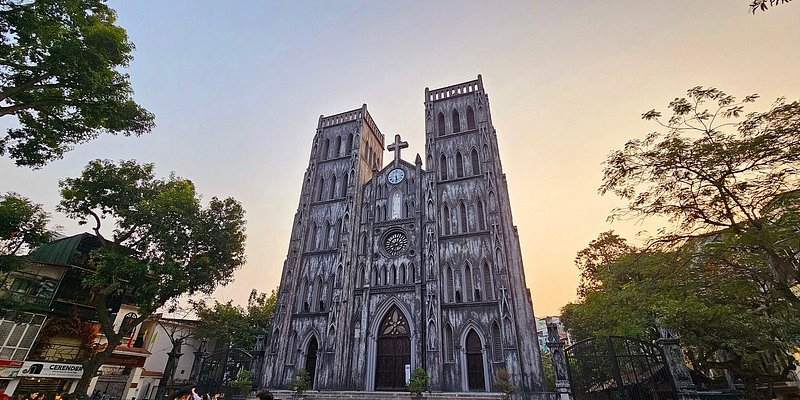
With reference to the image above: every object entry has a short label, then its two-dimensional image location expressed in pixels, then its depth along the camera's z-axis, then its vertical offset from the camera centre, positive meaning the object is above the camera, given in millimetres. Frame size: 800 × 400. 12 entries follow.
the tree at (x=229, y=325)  25594 +3740
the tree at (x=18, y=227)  13258 +5487
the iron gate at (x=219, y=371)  16719 +393
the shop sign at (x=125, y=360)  21578 +1067
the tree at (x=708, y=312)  9688 +2286
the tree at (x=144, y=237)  16625 +6782
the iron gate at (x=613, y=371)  11641 +428
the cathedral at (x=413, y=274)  17703 +5741
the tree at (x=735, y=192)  7266 +4190
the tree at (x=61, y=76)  8062 +6683
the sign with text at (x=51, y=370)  18172 +411
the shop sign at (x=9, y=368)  17281 +425
